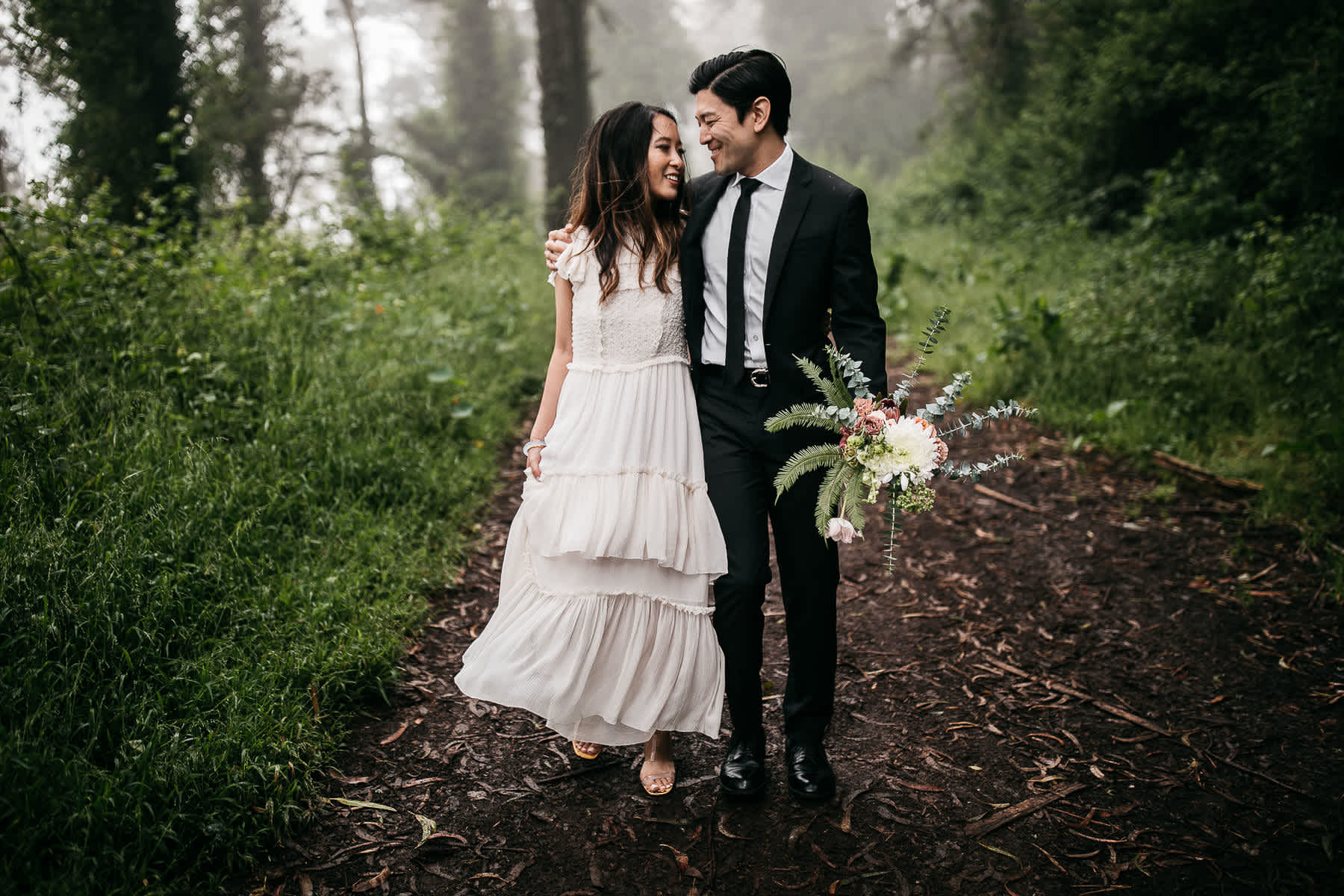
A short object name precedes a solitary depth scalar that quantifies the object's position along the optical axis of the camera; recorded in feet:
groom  8.68
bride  8.81
